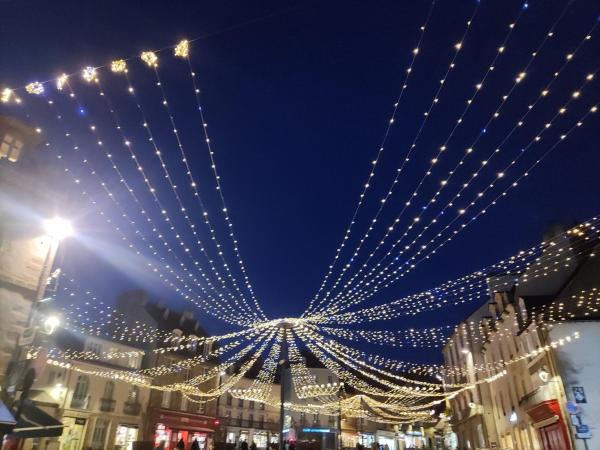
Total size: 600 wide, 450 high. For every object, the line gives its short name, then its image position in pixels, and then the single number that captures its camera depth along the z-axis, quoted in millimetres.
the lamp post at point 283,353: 15741
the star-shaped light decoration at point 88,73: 6566
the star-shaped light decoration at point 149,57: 6410
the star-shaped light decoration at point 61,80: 6637
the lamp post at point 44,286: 10062
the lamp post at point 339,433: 31772
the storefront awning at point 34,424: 9195
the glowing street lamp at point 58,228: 10602
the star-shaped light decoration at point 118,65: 6496
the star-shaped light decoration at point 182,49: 6206
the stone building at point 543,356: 14312
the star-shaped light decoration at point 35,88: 6789
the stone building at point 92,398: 19656
